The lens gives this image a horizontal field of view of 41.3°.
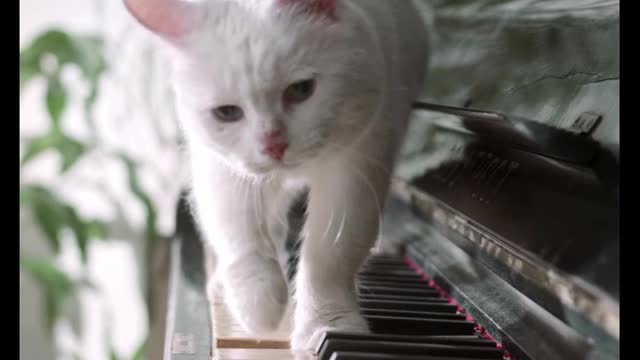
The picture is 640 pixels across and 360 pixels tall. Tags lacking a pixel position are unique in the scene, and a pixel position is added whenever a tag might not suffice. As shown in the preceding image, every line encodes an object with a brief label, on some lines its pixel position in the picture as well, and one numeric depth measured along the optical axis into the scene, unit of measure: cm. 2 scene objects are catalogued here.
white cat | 100
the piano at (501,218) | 82
